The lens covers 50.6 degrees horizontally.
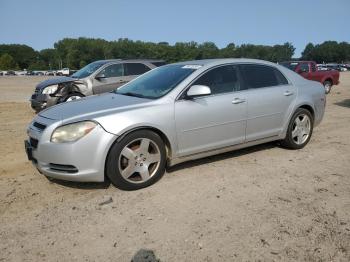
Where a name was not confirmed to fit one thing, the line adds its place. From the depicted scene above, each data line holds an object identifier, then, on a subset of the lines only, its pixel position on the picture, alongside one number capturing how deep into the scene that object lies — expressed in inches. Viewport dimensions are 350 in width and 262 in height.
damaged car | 406.9
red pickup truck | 630.5
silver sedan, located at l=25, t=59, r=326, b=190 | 162.7
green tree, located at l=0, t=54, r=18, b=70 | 4688.5
